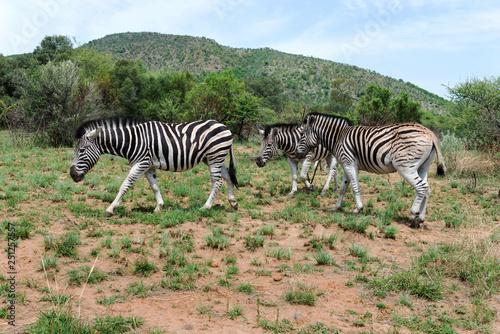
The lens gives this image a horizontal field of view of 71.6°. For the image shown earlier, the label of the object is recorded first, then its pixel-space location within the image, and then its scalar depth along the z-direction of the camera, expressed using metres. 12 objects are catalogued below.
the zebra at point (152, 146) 7.90
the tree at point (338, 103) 43.20
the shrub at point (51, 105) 15.45
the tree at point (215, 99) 19.89
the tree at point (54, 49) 40.91
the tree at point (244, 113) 19.56
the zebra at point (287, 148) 10.73
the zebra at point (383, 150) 7.56
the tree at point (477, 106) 13.65
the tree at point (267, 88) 42.84
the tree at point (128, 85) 37.38
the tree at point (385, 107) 21.34
